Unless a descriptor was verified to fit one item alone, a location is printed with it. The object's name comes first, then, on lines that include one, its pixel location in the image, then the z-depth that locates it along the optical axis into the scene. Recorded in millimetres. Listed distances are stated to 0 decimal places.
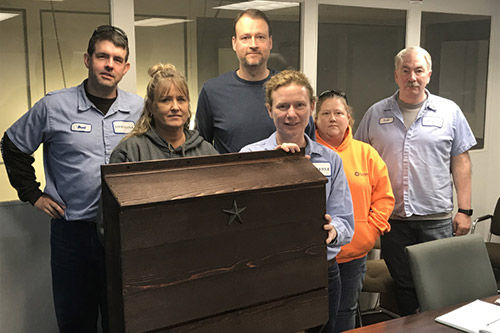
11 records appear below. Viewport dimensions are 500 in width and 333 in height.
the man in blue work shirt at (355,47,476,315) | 3217
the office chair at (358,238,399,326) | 3424
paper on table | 1876
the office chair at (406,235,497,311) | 2379
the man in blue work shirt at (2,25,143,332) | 2533
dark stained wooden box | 1313
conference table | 1889
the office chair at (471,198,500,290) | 3979
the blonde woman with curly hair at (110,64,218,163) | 2029
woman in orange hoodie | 2646
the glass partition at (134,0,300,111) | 3119
